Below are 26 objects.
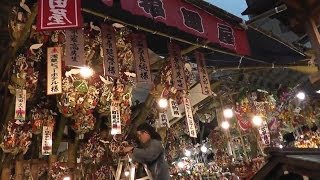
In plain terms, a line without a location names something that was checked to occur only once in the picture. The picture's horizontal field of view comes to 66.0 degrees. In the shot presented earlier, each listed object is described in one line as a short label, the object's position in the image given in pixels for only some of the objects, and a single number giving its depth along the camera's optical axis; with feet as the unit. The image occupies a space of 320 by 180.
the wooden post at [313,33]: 17.44
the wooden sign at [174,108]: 25.67
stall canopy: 18.98
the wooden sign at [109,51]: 18.48
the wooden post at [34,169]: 23.15
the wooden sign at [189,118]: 25.88
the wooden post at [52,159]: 23.39
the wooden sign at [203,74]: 24.05
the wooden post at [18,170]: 22.04
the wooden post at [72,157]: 25.00
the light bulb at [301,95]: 40.08
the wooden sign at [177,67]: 22.27
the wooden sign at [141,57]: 20.29
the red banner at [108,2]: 14.93
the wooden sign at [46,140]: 21.30
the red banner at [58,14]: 14.65
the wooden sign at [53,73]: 17.91
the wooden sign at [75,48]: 16.90
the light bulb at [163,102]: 25.48
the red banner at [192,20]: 17.81
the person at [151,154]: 16.18
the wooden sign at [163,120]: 27.44
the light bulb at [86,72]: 20.59
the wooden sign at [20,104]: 18.51
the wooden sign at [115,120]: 22.87
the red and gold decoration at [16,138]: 20.41
